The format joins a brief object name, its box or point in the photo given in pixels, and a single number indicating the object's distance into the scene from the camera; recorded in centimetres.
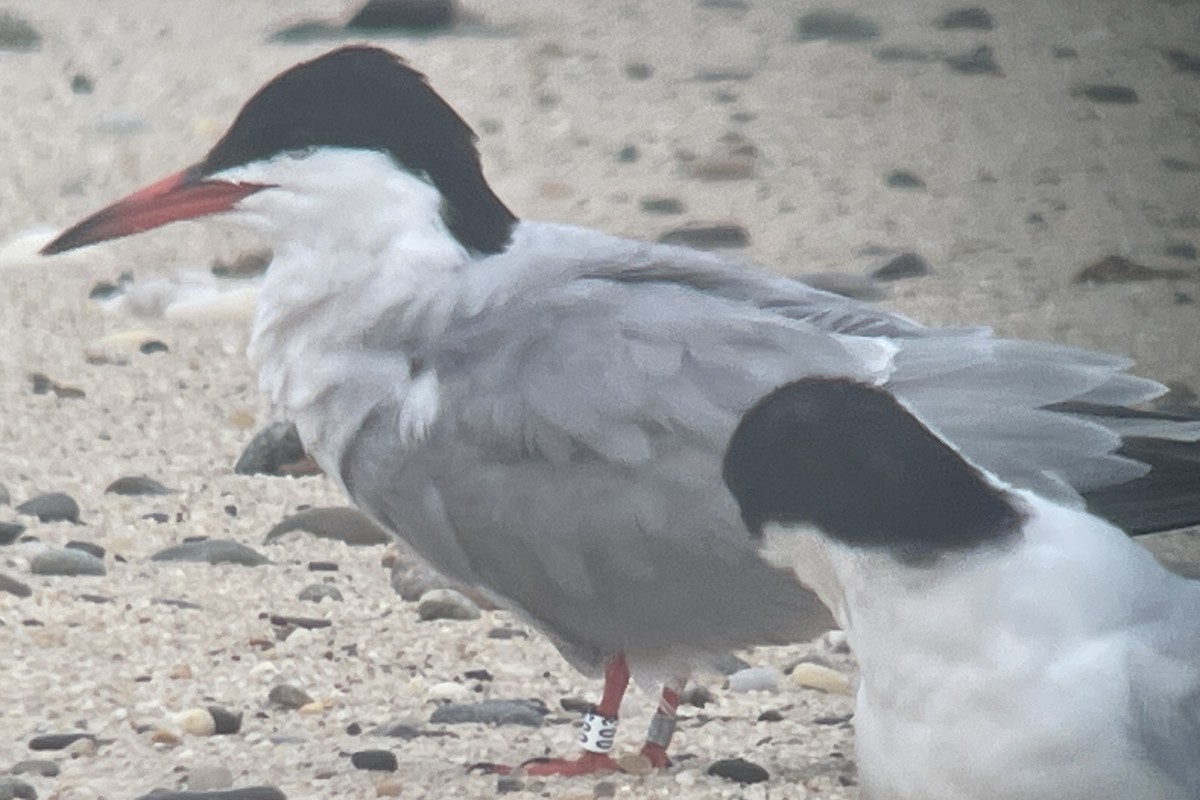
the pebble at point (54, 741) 670
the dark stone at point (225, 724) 696
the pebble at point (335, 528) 899
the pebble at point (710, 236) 1253
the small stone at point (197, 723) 692
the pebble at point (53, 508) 912
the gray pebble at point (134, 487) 951
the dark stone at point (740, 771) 635
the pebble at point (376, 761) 653
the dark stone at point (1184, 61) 1520
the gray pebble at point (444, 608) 815
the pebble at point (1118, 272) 1194
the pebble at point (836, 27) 1634
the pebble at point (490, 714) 715
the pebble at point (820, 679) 752
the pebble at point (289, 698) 724
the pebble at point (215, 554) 864
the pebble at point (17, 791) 626
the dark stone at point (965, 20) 1637
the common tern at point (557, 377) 623
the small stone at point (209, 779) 634
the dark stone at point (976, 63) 1542
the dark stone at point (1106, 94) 1482
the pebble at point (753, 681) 755
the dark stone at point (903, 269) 1196
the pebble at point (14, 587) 809
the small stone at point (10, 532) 876
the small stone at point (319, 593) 824
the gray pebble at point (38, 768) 648
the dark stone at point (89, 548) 862
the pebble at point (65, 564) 841
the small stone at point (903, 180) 1351
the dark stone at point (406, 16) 1659
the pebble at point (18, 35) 1694
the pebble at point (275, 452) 976
